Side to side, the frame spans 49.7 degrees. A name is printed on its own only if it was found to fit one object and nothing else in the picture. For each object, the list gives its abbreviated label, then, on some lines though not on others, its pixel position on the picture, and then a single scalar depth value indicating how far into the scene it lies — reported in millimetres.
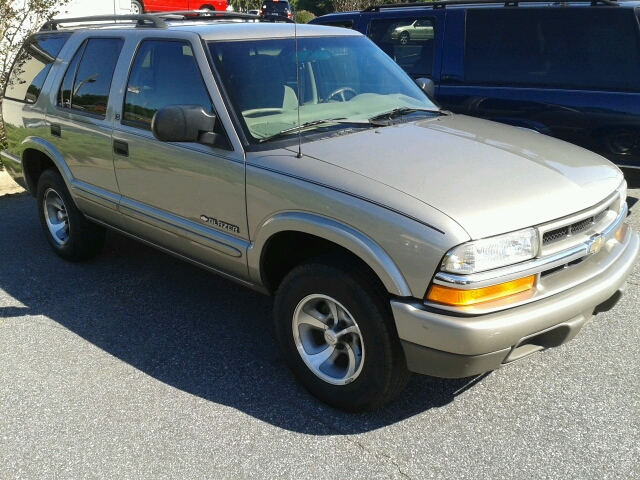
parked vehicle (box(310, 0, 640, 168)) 5473
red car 15943
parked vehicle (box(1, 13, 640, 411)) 2941
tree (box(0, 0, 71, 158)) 8297
